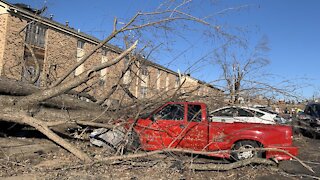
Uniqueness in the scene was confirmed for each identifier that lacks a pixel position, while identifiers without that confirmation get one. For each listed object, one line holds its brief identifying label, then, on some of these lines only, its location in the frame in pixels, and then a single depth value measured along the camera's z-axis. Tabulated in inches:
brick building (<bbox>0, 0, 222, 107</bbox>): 230.0
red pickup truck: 240.1
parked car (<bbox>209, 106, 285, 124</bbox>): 291.1
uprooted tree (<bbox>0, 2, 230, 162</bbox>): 199.8
